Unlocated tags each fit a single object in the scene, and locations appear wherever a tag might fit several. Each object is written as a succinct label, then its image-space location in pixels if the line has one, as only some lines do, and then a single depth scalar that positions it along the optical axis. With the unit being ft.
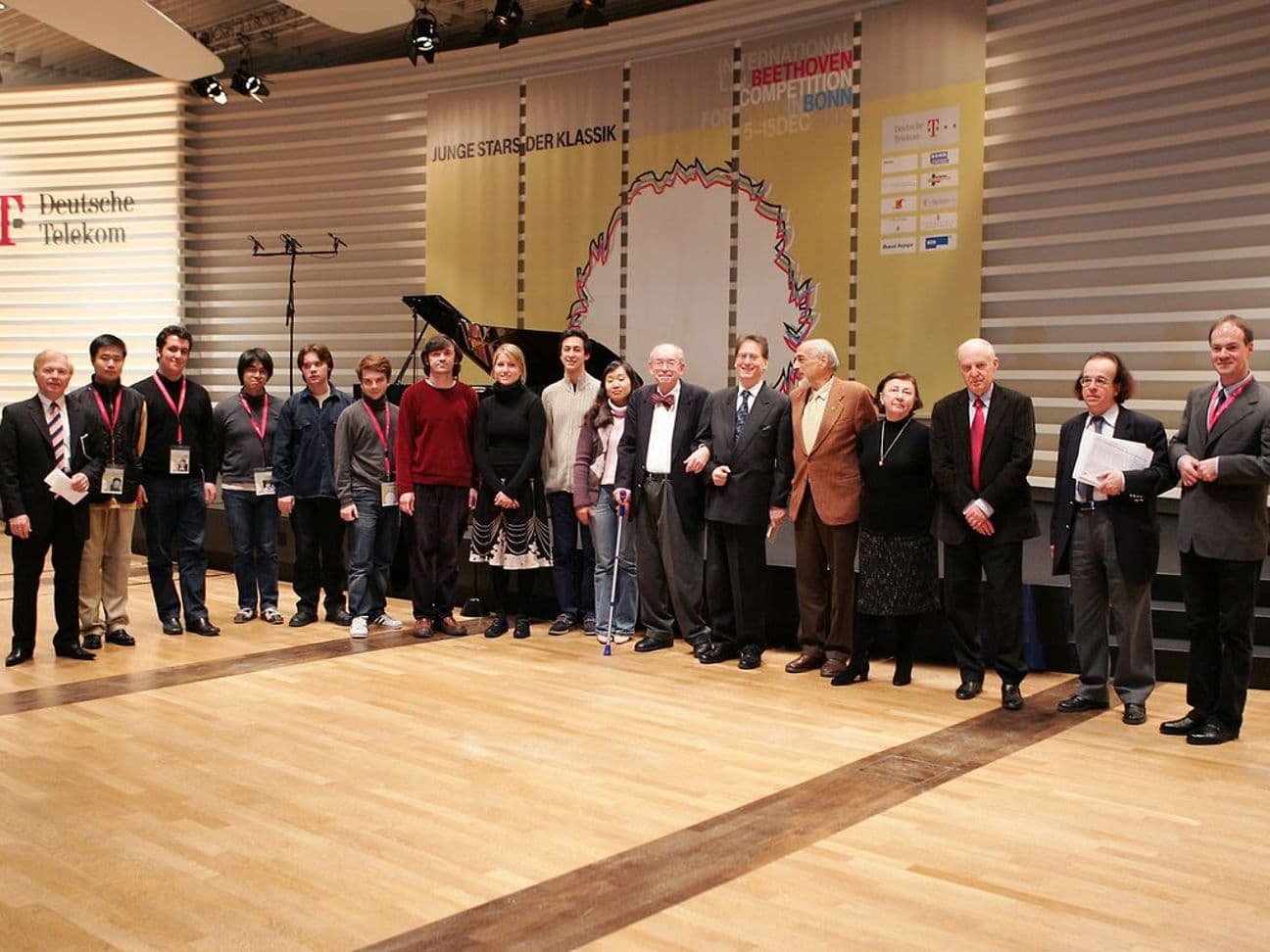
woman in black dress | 16.63
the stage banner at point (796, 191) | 28.40
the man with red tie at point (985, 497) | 15.85
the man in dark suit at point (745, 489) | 18.17
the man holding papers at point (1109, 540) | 14.92
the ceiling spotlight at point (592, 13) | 29.50
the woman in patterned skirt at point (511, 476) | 19.94
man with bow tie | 19.02
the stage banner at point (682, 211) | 30.50
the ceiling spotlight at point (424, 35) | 31.09
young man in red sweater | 20.24
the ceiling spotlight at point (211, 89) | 34.83
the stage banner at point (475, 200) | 34.22
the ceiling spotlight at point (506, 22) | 30.22
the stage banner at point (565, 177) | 32.45
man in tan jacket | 17.43
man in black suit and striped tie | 17.42
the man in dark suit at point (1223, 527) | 13.76
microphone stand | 35.88
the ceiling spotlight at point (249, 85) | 34.09
